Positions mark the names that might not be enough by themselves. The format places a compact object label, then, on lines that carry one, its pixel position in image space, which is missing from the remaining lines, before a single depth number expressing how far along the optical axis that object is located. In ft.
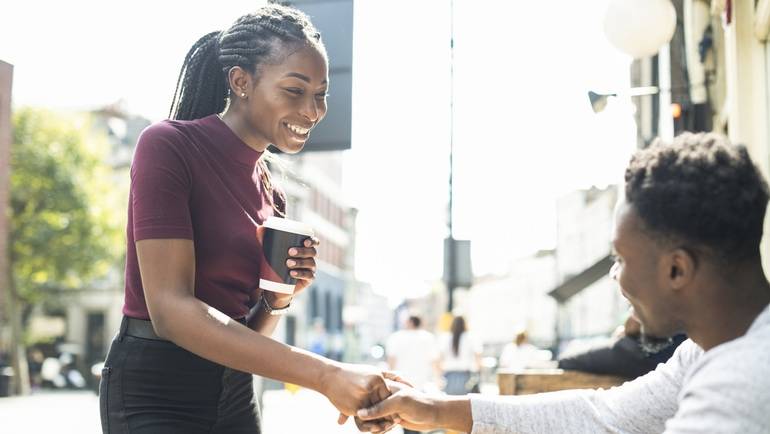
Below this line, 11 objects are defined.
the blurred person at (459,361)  35.68
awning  37.01
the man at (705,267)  4.99
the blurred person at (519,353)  38.65
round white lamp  22.07
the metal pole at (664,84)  37.38
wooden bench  15.51
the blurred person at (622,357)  14.87
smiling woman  6.82
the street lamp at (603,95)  27.53
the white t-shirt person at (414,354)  33.71
